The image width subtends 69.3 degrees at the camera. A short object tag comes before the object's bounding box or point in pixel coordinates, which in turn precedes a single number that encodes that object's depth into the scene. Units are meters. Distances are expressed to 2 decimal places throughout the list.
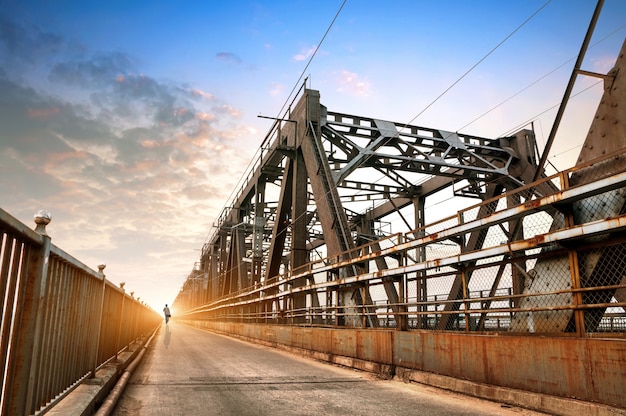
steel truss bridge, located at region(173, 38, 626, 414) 5.44
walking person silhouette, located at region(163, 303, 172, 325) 38.57
